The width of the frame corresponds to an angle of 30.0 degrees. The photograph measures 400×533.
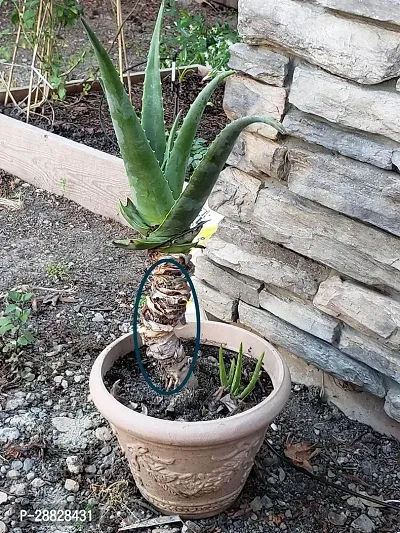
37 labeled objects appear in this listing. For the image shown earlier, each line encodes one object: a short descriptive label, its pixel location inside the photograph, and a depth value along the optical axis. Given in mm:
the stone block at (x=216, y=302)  2393
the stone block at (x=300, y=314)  2125
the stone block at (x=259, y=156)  2072
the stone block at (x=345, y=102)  1785
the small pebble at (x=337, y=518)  1896
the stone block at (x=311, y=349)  2080
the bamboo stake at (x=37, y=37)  3889
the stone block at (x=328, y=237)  1923
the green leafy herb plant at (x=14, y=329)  2381
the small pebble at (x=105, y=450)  2064
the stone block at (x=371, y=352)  1998
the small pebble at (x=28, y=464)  1997
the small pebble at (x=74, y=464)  1984
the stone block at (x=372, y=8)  1689
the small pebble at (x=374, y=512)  1936
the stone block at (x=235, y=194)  2203
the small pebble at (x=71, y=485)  1935
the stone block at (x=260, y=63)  2004
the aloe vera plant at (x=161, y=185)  1507
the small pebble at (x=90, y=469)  1996
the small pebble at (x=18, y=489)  1913
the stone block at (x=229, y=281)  2316
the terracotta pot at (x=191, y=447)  1649
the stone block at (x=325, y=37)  1759
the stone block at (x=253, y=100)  2037
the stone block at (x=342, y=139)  1832
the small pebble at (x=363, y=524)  1887
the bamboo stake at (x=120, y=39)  3689
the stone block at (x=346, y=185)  1851
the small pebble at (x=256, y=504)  1912
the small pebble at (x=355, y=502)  1959
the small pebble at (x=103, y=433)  2113
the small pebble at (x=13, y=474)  1970
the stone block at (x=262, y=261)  2145
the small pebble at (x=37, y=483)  1944
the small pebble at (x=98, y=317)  2686
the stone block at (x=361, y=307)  1952
